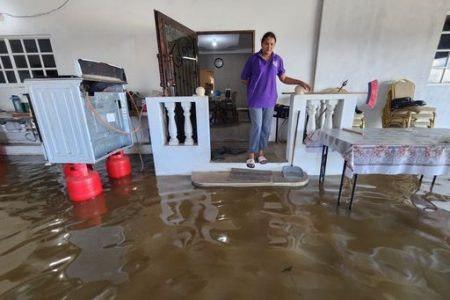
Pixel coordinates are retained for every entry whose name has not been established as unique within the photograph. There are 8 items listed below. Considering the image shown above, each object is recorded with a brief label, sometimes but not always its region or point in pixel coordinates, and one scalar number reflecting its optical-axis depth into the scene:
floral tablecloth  1.68
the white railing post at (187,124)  2.58
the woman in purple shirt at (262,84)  2.32
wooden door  2.49
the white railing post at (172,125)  2.60
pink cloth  2.22
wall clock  9.44
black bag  3.26
